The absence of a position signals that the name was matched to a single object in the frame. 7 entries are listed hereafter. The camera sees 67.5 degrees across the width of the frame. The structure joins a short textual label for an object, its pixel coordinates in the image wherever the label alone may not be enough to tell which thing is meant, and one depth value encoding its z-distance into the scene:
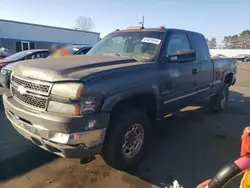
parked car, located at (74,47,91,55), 7.79
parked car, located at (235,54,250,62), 30.87
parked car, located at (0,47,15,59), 8.90
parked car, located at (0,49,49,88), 5.59
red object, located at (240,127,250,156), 1.38
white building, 21.93
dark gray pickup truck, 2.07
